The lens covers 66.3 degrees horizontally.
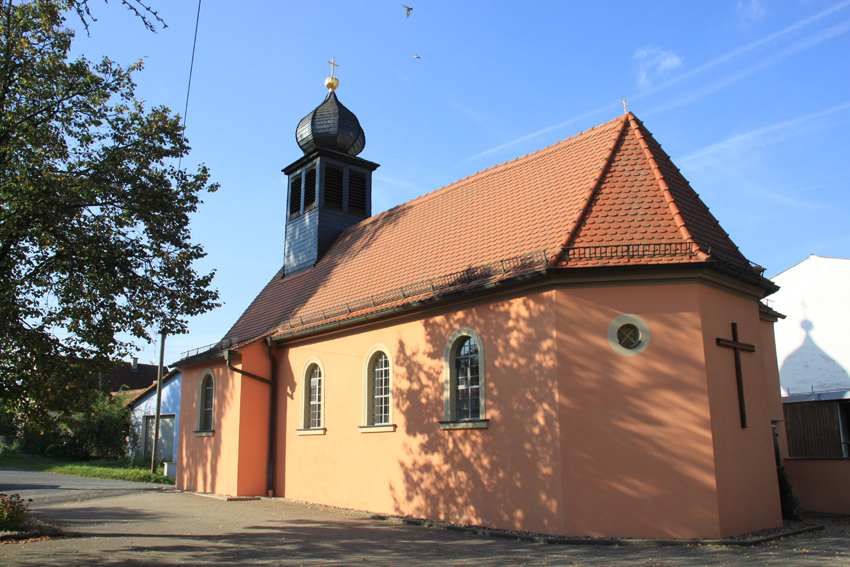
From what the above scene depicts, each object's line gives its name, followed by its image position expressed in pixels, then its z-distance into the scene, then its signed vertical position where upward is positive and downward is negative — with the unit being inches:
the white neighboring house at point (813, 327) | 855.7 +115.5
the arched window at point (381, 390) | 548.4 +23.9
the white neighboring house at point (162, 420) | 1180.5 +3.0
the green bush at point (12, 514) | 394.0 -54.6
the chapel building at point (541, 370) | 393.4 +34.1
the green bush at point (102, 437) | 1239.5 -26.6
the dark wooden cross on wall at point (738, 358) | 421.4 +35.8
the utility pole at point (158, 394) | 966.2 +41.2
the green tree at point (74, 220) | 386.6 +124.8
